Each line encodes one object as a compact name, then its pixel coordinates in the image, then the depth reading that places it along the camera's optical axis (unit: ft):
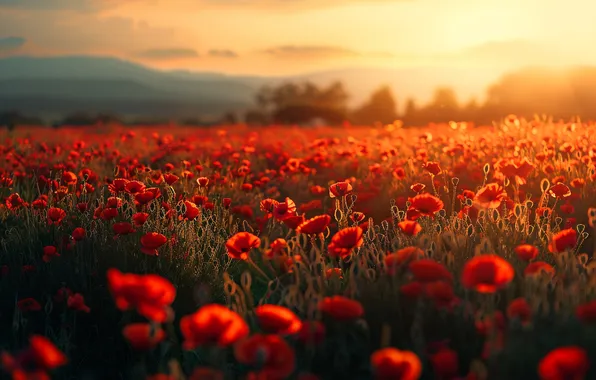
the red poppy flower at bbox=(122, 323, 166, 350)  6.85
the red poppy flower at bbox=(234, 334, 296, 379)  6.49
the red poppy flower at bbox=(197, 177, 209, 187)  15.84
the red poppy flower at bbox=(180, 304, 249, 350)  6.57
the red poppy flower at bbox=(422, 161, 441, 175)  15.87
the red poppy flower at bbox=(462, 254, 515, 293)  7.14
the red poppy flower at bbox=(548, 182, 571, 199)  13.67
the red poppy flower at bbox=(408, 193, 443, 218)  11.06
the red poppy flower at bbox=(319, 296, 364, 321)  7.73
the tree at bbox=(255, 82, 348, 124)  103.73
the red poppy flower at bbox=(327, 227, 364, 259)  9.29
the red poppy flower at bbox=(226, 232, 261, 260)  10.02
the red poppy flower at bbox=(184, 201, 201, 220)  13.12
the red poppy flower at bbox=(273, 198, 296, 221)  11.78
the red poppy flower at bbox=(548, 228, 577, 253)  9.49
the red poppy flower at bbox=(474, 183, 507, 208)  11.82
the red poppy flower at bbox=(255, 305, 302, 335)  7.30
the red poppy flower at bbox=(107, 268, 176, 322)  6.64
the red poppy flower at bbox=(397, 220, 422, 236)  10.31
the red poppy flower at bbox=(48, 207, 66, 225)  13.19
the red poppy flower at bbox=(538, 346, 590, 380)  5.86
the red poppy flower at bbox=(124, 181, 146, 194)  13.50
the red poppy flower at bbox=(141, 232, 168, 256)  11.23
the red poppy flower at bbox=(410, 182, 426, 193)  13.98
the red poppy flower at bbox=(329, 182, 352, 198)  13.15
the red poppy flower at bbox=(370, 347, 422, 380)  6.26
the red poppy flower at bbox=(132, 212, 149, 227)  12.40
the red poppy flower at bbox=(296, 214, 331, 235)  10.15
